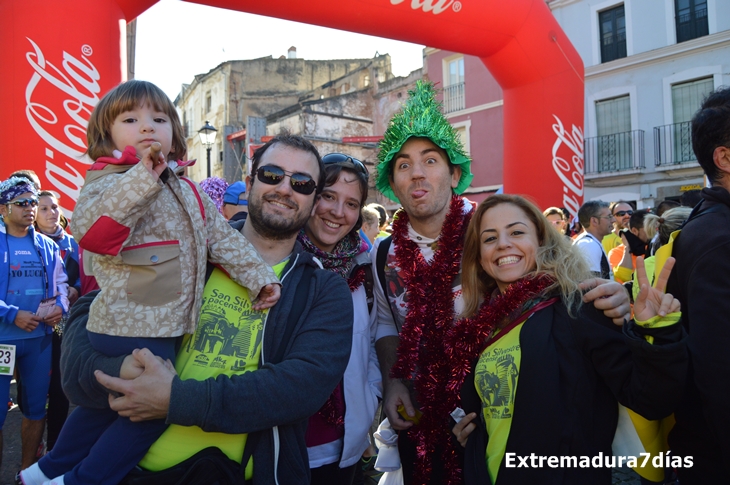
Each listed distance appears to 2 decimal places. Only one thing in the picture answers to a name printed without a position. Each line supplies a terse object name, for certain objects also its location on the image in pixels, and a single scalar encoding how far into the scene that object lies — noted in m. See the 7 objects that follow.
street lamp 13.98
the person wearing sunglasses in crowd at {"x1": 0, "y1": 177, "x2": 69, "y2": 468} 3.86
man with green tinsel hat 2.31
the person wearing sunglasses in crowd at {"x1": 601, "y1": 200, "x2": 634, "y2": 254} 7.51
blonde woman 1.61
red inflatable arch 4.39
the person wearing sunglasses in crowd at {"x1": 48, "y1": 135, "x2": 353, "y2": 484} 1.54
